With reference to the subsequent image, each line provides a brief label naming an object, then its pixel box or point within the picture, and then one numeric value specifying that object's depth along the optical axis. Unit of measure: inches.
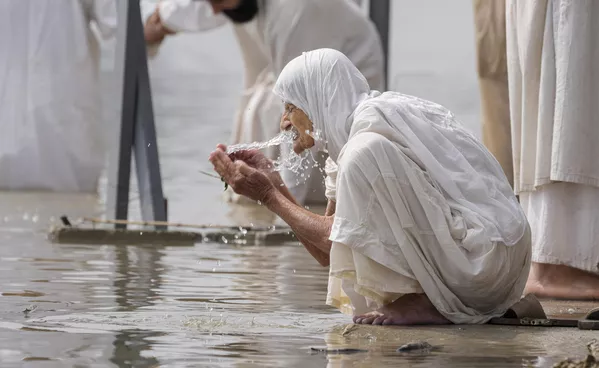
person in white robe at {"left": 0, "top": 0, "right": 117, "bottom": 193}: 1045.2
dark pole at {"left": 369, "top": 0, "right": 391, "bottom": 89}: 824.8
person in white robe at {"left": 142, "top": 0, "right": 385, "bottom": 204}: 830.2
